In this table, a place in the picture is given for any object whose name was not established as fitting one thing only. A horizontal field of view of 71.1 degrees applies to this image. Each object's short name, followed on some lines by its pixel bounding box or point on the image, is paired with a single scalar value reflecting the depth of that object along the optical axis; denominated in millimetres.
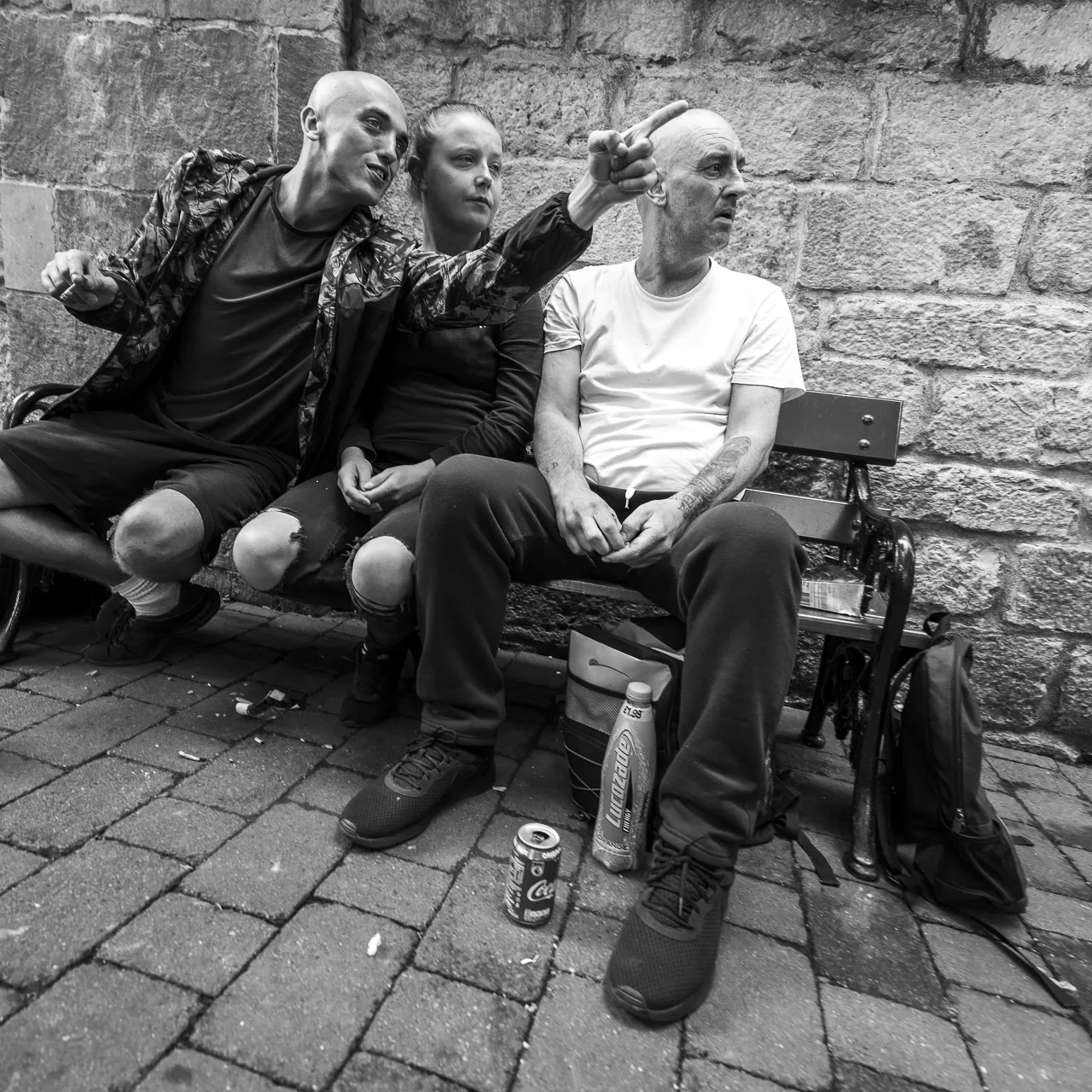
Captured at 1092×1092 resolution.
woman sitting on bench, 2146
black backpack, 1720
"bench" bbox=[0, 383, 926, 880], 1960
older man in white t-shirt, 1540
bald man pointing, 2229
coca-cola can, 1491
